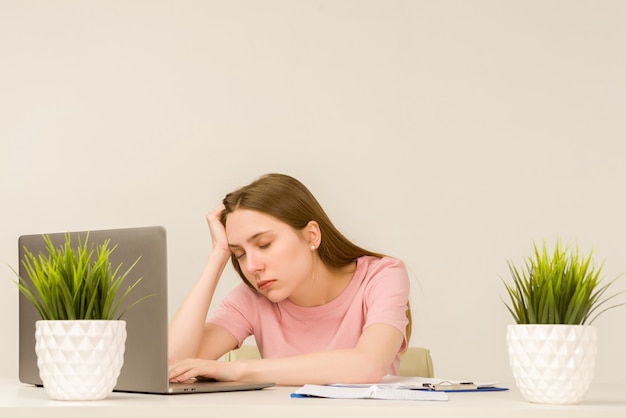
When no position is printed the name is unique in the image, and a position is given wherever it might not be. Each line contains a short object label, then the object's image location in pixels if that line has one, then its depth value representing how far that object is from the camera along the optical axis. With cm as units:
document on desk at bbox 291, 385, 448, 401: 196
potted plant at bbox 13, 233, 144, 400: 194
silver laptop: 204
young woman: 277
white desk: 183
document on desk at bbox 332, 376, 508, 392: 216
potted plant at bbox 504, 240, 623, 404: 192
